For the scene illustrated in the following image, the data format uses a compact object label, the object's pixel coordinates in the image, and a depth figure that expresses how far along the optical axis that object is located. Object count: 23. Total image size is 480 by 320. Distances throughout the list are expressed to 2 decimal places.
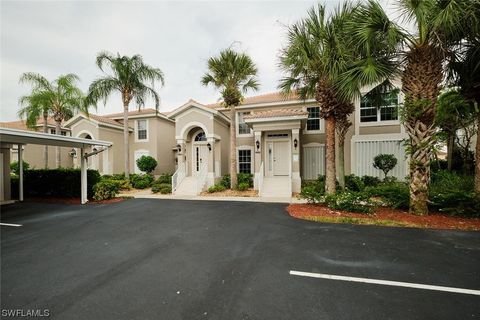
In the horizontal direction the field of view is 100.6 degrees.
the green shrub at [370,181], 12.23
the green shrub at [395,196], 7.43
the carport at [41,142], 7.20
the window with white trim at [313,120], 14.46
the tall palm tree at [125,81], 14.62
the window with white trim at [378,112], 12.48
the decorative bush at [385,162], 11.70
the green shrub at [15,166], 17.37
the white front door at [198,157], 15.42
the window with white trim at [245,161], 15.64
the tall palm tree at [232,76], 11.82
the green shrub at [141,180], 15.10
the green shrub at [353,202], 7.18
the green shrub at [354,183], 10.82
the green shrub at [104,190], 10.56
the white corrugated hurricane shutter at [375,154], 12.41
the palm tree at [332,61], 6.68
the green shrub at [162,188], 12.86
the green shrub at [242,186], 12.69
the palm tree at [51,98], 14.41
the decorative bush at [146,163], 16.08
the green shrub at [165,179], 15.59
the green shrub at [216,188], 12.76
